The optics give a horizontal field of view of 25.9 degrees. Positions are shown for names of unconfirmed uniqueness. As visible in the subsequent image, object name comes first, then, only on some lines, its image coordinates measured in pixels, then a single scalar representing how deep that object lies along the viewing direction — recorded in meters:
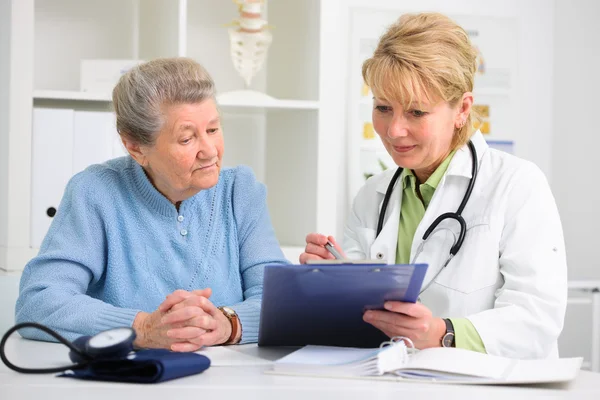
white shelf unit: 2.56
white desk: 1.43
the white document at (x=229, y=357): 1.60
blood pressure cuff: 1.48
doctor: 1.77
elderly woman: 1.88
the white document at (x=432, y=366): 1.50
